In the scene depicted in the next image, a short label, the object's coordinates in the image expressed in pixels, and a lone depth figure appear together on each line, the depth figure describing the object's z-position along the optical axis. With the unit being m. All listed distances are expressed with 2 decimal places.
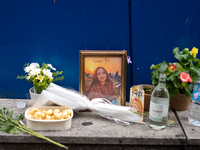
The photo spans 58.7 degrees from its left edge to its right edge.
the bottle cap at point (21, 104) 1.35
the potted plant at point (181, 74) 1.14
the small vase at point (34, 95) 1.23
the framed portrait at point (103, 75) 1.31
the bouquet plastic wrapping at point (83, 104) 1.16
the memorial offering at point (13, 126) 0.97
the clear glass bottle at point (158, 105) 1.04
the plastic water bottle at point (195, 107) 1.12
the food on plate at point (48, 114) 1.06
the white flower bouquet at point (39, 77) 1.25
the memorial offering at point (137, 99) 1.18
